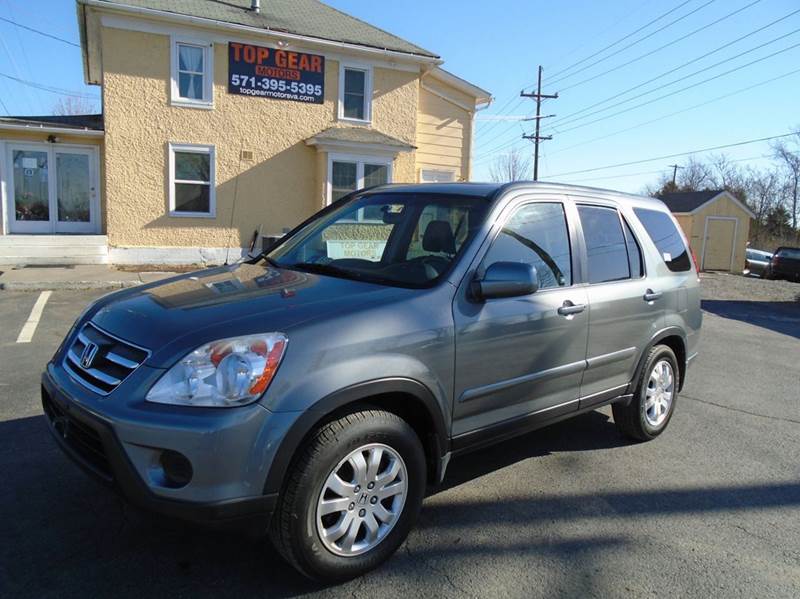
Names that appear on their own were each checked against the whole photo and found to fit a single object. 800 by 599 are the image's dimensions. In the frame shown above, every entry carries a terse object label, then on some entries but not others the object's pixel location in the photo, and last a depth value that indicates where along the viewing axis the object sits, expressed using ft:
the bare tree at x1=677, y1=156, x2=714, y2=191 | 225.76
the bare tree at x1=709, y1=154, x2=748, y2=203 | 190.55
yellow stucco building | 46.16
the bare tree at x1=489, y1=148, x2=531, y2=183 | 108.68
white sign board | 12.25
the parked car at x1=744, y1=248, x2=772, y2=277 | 103.26
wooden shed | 102.47
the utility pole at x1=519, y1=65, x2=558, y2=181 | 114.11
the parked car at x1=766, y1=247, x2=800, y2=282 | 84.74
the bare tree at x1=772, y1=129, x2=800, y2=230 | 184.34
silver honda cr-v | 7.93
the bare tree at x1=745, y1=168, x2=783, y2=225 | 188.44
